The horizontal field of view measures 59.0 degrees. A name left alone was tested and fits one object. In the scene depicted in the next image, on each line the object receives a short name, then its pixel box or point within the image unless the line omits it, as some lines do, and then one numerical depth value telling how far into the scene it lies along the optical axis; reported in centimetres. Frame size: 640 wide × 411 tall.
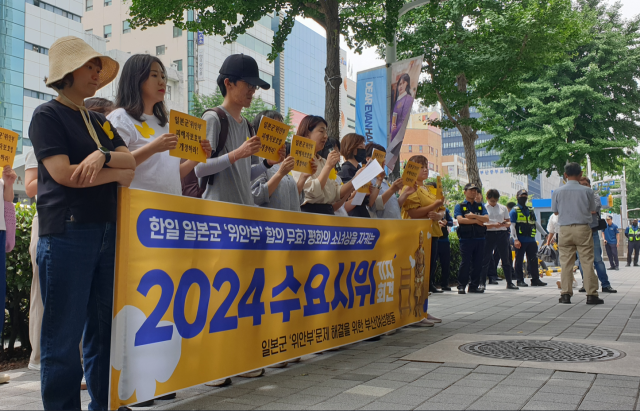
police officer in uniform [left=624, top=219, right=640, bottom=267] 2480
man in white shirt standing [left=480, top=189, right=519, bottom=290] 1198
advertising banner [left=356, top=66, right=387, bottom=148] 1035
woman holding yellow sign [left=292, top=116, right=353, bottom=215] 510
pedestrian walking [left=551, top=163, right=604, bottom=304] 883
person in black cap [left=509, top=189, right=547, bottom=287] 1260
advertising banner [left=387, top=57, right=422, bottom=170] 983
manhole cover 462
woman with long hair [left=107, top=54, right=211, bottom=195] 341
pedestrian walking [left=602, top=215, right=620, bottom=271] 2202
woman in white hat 276
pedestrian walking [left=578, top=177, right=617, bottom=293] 1034
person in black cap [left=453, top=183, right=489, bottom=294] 1093
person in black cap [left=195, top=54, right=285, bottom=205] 406
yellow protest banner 298
